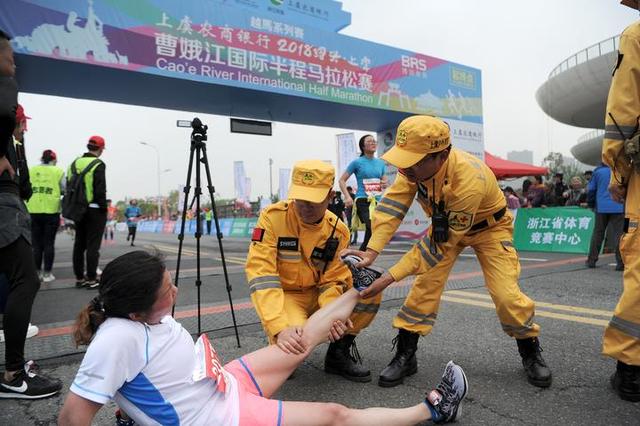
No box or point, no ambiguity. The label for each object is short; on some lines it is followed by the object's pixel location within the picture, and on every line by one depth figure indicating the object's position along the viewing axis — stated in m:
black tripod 3.21
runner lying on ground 1.30
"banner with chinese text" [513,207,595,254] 8.76
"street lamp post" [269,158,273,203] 49.79
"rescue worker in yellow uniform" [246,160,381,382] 2.26
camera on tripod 3.22
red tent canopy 15.42
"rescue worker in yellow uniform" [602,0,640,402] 2.12
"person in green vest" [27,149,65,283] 5.82
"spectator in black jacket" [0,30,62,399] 2.25
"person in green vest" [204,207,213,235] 23.41
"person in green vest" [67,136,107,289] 5.29
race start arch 7.49
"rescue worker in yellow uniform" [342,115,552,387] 2.27
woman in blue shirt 6.76
